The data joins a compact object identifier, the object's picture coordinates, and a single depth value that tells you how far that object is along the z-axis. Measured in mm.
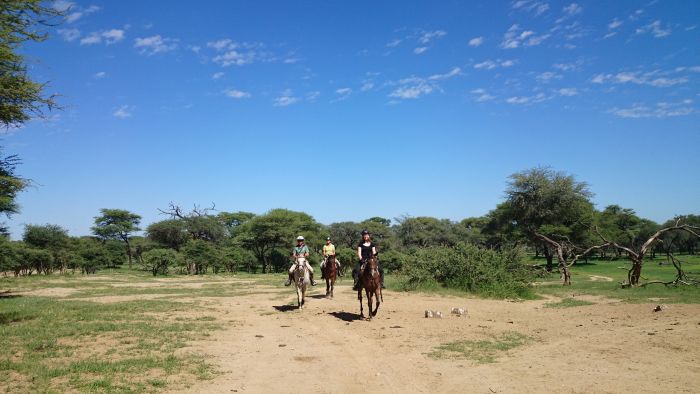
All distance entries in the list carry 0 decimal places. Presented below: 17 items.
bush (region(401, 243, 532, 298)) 20656
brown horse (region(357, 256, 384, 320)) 13156
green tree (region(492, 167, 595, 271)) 45688
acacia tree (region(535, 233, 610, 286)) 23547
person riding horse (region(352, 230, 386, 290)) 13720
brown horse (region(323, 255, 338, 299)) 18609
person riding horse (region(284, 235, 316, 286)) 15728
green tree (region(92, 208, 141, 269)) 69312
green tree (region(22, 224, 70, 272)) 49875
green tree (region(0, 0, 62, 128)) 10977
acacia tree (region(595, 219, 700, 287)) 20703
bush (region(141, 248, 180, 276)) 42156
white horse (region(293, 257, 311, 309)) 15562
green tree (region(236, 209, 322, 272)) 55250
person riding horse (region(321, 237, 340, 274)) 18500
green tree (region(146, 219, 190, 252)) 66562
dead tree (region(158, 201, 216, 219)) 69769
